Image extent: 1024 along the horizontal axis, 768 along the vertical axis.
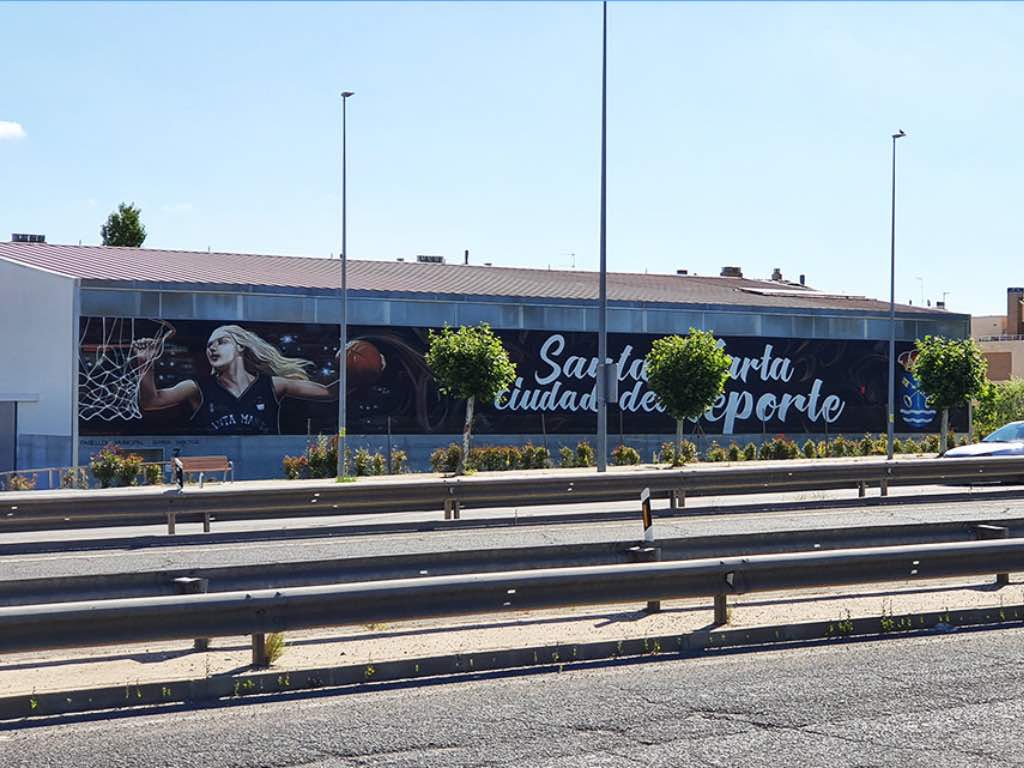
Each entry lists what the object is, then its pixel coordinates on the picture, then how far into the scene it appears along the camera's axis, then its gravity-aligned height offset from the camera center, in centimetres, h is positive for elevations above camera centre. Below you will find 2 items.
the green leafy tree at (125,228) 8738 +1166
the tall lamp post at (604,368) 3000 +84
